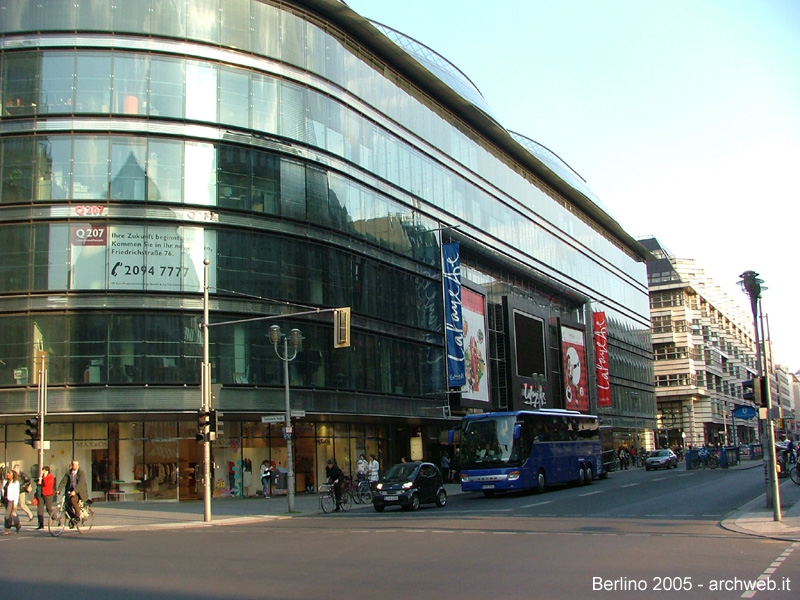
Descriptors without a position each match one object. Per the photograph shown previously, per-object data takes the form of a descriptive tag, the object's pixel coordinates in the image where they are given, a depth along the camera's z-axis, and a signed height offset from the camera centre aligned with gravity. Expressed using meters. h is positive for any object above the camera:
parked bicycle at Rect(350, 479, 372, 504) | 34.31 -2.88
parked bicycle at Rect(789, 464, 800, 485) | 35.09 -2.91
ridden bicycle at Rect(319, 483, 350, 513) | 30.59 -2.72
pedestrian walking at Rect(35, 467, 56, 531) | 23.50 -1.57
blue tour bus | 33.56 -1.47
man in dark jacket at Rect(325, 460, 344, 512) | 30.72 -2.02
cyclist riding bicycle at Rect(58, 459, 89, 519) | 23.56 -1.61
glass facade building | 35.84 +8.81
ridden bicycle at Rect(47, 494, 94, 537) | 23.23 -2.46
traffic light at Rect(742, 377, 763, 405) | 21.16 +0.43
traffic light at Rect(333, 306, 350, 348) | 25.44 +2.80
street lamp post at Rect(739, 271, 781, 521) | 19.73 -0.35
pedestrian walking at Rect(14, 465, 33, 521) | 25.38 -1.59
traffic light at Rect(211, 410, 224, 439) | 27.09 +0.04
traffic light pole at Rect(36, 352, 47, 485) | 27.45 +1.15
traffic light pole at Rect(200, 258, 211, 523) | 26.92 +0.69
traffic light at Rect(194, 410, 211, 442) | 27.03 +0.05
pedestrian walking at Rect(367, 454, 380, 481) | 37.62 -2.22
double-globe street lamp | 30.27 +0.07
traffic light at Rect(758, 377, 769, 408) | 20.97 +0.39
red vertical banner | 83.38 +5.46
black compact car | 29.12 -2.37
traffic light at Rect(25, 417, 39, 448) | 27.38 -0.07
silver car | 62.16 -3.60
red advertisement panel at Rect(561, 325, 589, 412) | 72.56 +3.86
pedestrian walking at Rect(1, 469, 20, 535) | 23.92 -1.78
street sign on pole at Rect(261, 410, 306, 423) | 30.69 +0.17
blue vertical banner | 51.62 +6.36
